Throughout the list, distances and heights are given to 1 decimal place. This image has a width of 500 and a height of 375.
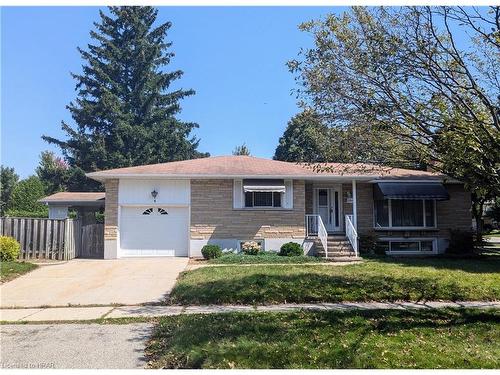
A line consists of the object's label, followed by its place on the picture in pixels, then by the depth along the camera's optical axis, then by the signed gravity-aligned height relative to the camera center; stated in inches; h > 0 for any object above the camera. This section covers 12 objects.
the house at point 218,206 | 677.9 +17.0
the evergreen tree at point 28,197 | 1271.2 +60.3
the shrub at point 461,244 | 719.7 -44.8
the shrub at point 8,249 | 567.9 -40.7
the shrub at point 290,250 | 650.8 -48.8
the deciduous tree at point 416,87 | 290.2 +96.7
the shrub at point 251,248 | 649.6 -45.7
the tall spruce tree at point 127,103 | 1536.7 +417.6
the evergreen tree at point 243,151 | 1725.9 +262.1
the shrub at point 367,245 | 705.6 -45.1
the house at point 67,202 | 887.1 +31.6
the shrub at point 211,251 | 636.7 -49.5
